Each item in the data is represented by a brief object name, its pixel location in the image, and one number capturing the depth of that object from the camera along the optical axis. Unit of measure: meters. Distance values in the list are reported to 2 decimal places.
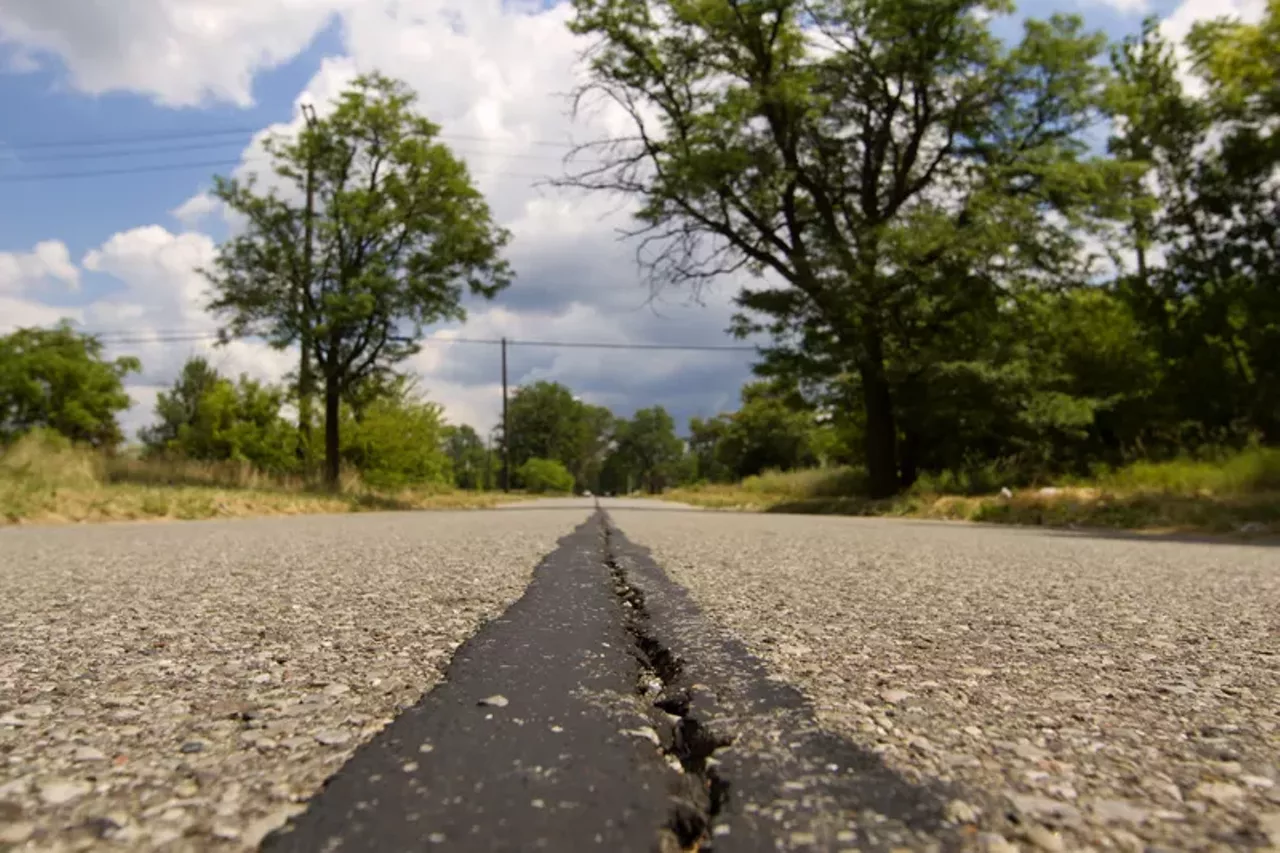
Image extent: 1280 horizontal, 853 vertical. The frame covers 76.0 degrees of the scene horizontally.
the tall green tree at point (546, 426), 113.25
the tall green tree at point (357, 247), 20.19
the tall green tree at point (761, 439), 63.00
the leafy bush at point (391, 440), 27.92
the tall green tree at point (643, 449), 127.94
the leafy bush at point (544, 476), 95.06
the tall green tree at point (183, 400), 50.53
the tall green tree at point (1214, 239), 16.25
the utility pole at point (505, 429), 49.88
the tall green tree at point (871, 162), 16.03
